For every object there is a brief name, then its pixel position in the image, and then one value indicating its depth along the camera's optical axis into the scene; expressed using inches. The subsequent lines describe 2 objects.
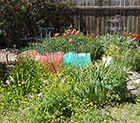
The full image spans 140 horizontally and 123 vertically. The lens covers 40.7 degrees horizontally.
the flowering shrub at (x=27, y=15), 262.2
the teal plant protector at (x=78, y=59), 163.0
